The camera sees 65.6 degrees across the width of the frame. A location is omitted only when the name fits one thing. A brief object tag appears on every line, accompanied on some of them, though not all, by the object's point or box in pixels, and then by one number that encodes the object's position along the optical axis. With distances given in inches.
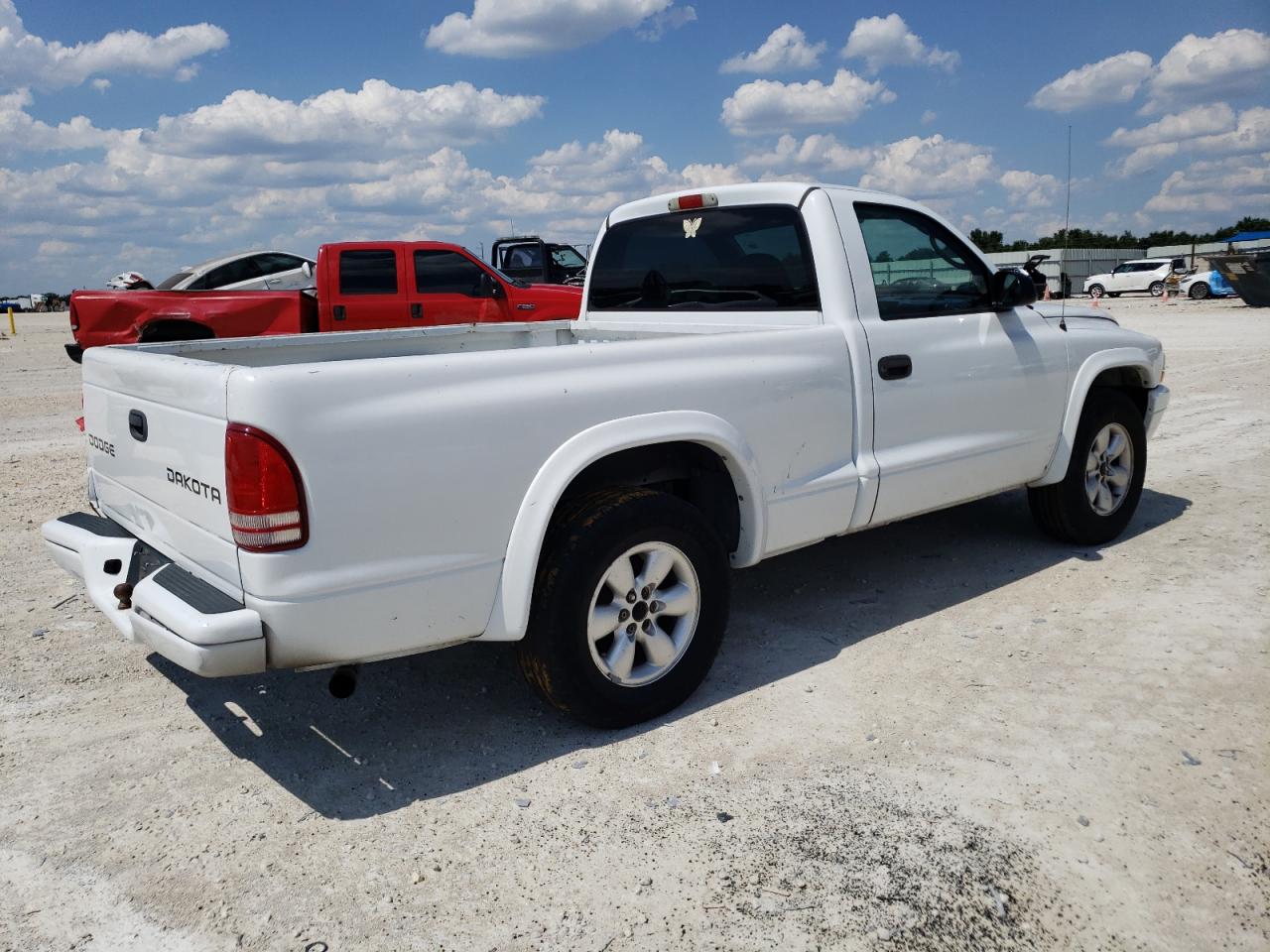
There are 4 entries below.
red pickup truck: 438.0
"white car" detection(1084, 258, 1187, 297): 1440.7
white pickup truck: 107.3
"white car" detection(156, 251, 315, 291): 611.2
